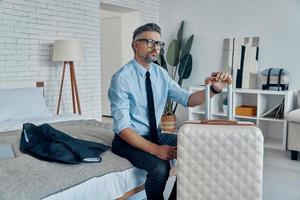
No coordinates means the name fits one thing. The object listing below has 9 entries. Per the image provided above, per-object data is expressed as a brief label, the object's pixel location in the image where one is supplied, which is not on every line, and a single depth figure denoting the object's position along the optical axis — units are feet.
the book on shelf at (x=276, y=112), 12.76
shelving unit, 12.58
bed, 4.54
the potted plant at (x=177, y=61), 15.96
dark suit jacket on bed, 5.49
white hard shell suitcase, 4.32
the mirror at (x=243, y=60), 14.10
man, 5.40
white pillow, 9.67
